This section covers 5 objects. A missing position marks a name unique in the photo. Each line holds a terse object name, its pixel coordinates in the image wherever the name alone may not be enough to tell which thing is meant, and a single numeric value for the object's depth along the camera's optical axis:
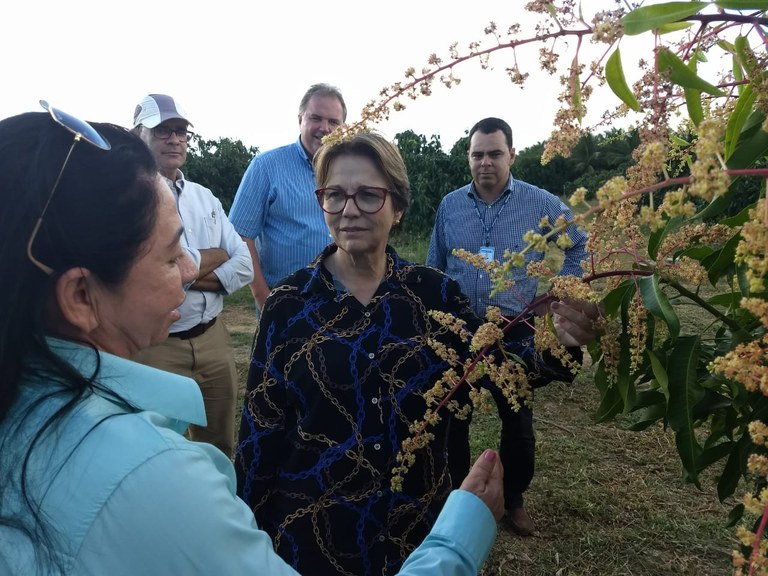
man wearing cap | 3.26
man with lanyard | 3.64
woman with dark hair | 0.85
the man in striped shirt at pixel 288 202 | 3.74
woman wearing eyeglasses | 1.85
